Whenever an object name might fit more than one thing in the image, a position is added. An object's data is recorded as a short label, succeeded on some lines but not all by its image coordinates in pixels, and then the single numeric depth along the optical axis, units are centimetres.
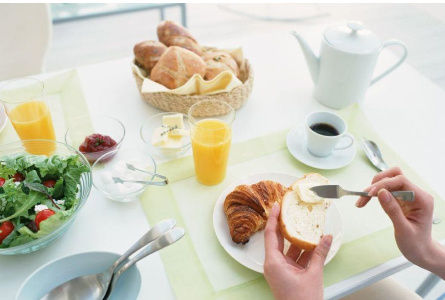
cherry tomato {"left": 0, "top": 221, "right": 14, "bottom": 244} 77
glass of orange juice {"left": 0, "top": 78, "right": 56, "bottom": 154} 101
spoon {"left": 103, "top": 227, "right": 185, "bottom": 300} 75
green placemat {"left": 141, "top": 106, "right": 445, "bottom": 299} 81
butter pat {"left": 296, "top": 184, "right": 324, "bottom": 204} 88
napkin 117
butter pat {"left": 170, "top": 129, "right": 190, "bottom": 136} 111
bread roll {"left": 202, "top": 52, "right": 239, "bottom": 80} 125
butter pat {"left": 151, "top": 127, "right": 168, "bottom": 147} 109
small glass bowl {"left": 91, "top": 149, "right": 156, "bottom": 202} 94
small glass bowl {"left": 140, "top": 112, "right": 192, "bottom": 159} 109
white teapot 115
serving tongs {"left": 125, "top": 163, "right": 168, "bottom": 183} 99
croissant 85
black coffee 108
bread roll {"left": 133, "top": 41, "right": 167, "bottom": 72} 128
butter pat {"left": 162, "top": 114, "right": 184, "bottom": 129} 115
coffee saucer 107
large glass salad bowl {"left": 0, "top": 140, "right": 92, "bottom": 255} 79
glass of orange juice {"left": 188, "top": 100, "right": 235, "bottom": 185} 96
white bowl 73
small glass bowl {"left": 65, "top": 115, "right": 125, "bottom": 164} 112
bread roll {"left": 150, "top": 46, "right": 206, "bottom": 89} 120
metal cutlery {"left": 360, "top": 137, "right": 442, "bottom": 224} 107
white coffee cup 105
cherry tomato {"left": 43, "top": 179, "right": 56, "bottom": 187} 88
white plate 83
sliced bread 82
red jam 106
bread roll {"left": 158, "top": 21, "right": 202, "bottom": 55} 132
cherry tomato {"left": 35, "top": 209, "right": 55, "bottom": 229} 80
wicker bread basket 118
